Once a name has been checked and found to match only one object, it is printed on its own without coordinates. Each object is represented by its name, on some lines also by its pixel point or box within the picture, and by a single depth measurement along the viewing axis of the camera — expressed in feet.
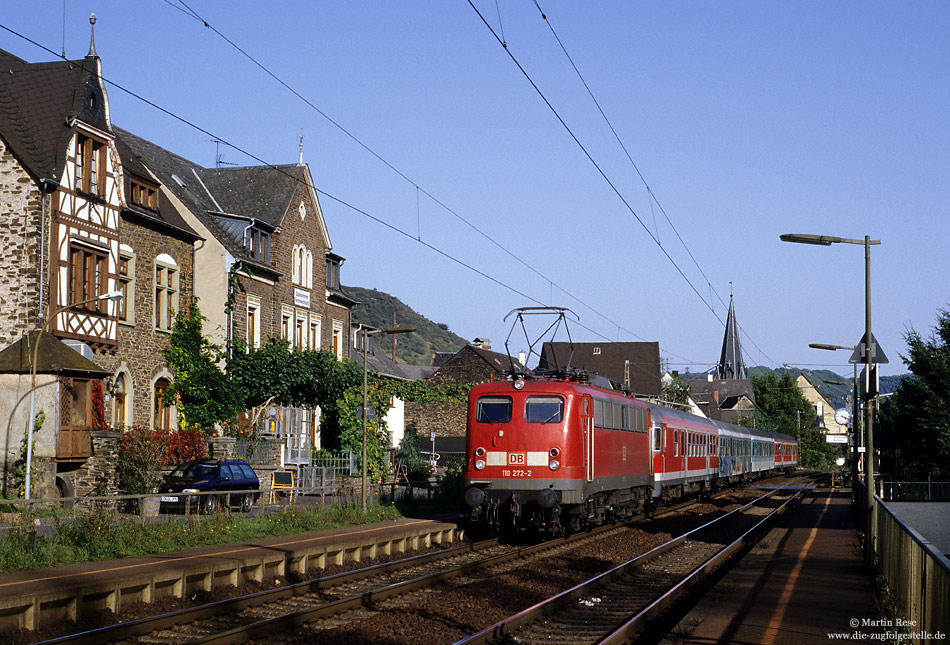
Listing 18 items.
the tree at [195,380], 114.52
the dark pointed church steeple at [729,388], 434.30
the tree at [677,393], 257.14
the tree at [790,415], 357.82
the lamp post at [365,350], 87.76
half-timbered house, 90.48
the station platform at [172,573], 38.50
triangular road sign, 65.36
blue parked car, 87.76
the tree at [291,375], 126.21
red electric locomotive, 69.10
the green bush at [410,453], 146.14
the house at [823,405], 547.49
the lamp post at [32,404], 83.25
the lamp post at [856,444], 109.21
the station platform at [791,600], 35.53
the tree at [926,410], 119.24
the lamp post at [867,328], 65.57
